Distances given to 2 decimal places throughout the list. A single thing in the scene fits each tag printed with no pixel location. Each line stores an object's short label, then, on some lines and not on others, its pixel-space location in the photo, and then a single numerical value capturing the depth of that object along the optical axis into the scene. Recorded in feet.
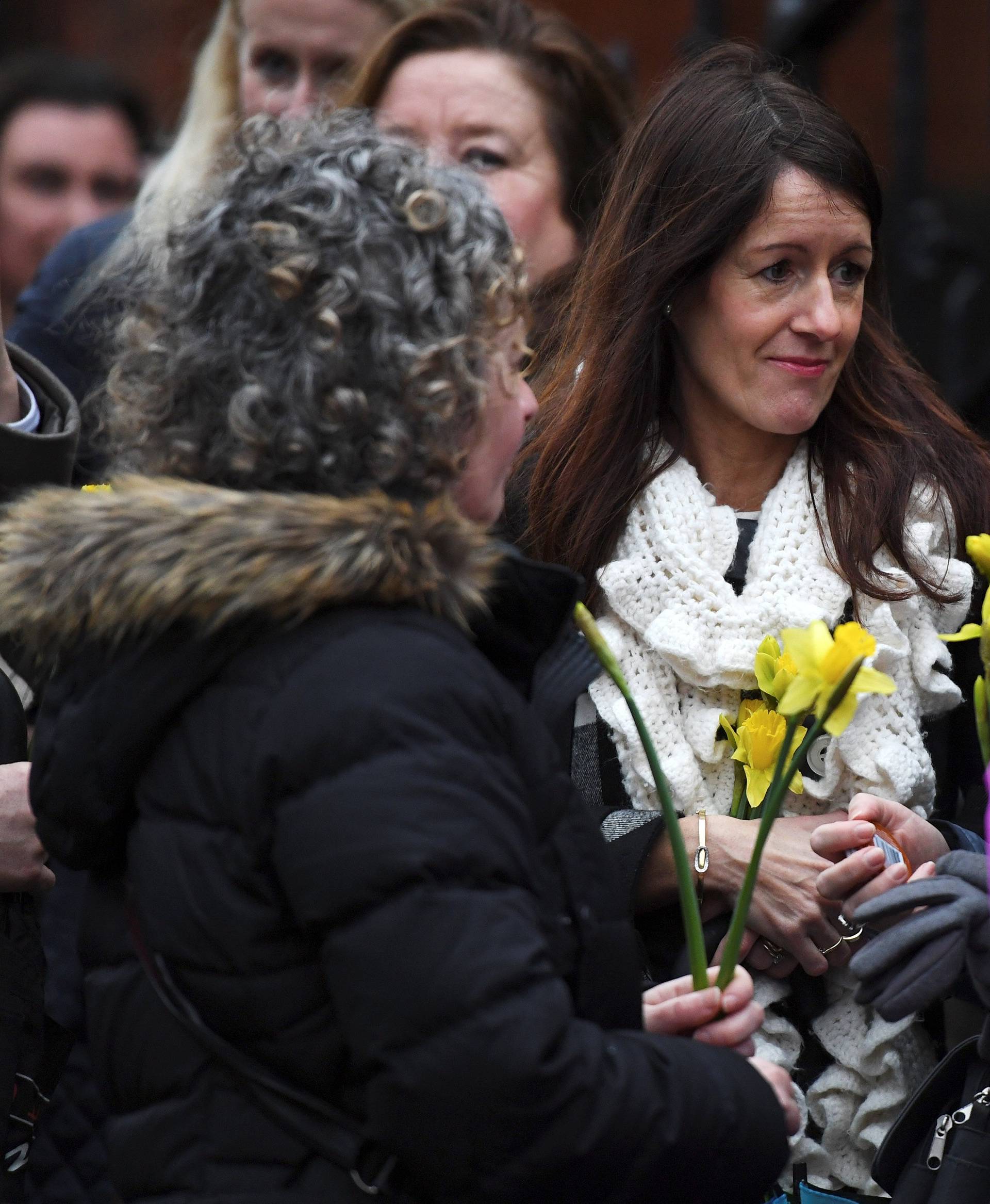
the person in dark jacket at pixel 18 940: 15.47
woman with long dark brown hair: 15.71
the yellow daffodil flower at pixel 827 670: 14.86
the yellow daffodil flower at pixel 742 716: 15.74
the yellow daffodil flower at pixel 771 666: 15.42
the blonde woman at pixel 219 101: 17.15
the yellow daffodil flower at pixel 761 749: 15.58
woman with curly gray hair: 14.51
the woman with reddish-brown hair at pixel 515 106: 17.33
